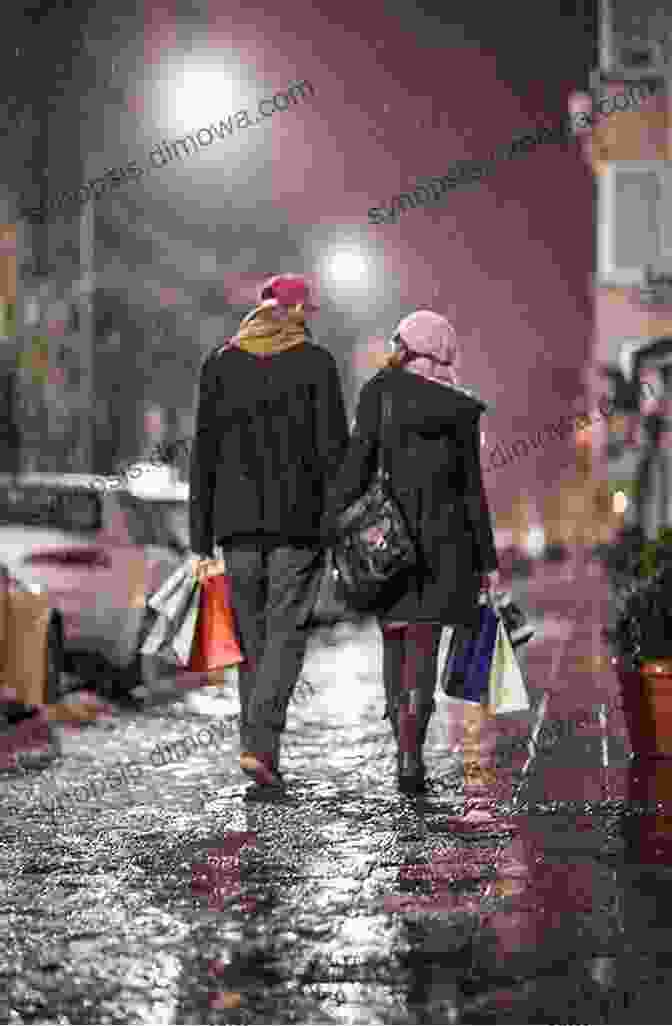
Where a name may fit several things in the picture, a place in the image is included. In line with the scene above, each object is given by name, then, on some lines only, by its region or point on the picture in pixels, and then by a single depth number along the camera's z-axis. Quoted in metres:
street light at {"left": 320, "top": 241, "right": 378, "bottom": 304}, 34.25
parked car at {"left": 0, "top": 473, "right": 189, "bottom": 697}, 14.44
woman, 8.88
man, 8.85
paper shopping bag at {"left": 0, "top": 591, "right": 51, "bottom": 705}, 12.57
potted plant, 9.87
